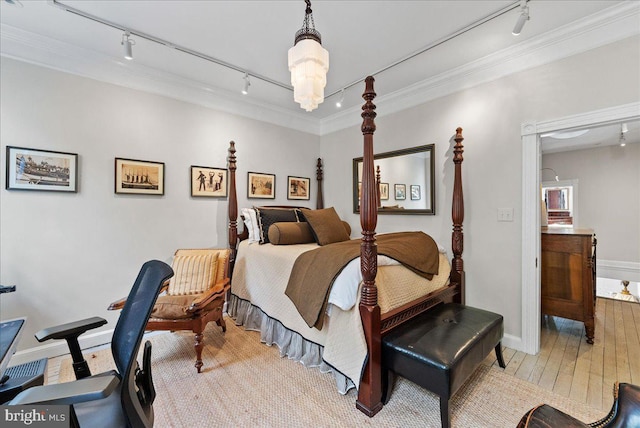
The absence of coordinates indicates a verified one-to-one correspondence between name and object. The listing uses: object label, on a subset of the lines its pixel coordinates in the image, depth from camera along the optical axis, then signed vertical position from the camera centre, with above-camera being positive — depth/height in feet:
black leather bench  5.01 -2.79
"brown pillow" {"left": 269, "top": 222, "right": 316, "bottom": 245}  9.77 -0.76
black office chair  2.71 -1.84
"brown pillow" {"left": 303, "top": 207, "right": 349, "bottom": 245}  9.89 -0.52
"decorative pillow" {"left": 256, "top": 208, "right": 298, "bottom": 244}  10.32 -0.15
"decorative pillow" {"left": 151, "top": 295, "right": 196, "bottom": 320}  7.18 -2.60
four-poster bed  5.69 -2.35
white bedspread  5.89 -2.22
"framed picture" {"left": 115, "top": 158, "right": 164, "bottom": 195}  8.70 +1.25
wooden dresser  8.25 -2.04
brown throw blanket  6.30 -1.38
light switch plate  8.30 -0.04
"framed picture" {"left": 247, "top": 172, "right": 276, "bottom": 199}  11.85 +1.27
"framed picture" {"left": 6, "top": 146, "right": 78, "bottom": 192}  7.22 +1.24
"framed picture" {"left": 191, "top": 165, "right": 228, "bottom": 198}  10.26 +1.27
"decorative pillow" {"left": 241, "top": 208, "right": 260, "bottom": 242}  10.46 -0.42
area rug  5.42 -4.19
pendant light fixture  5.47 +3.13
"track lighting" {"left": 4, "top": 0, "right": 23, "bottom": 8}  5.84 +4.80
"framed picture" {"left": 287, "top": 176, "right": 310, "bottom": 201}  13.27 +1.31
